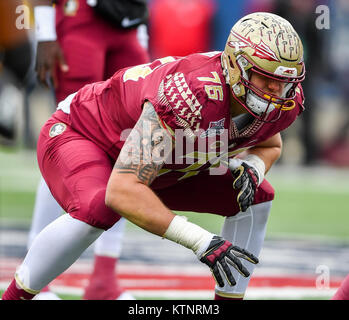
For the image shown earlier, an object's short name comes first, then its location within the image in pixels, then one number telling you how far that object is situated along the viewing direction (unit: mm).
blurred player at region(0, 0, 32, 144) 13430
